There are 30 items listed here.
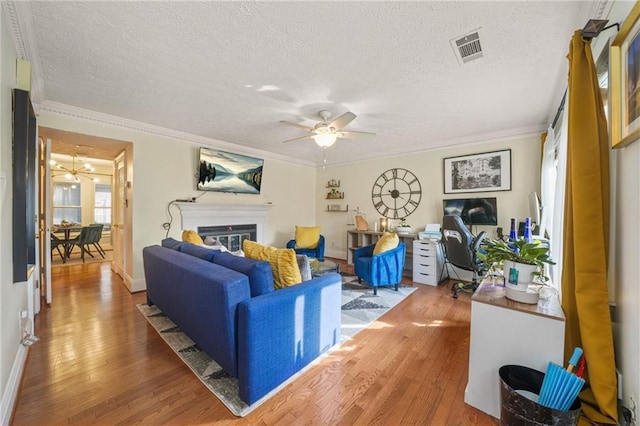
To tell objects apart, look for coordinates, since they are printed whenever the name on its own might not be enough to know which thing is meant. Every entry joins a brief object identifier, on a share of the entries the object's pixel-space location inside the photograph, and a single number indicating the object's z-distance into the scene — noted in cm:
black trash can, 108
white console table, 134
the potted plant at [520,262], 144
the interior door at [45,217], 310
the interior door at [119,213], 416
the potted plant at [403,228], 466
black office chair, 336
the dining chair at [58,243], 529
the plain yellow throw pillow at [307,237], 512
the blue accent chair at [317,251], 496
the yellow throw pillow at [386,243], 359
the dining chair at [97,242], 568
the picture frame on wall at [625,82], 104
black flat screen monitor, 399
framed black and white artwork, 392
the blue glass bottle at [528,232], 176
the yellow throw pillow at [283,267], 199
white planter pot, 145
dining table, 551
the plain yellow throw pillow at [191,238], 313
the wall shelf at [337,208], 594
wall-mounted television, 424
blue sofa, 157
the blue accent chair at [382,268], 354
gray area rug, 167
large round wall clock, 488
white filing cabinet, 400
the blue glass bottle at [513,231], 173
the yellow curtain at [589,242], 122
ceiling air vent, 182
